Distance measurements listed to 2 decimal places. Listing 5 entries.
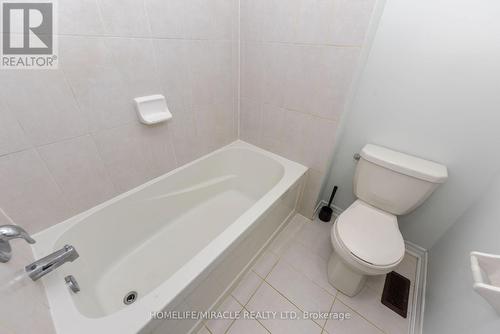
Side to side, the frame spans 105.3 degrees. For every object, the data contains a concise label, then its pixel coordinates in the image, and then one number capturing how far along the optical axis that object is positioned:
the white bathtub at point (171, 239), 0.70
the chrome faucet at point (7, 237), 0.52
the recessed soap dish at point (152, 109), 1.01
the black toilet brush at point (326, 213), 1.59
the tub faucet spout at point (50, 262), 0.68
